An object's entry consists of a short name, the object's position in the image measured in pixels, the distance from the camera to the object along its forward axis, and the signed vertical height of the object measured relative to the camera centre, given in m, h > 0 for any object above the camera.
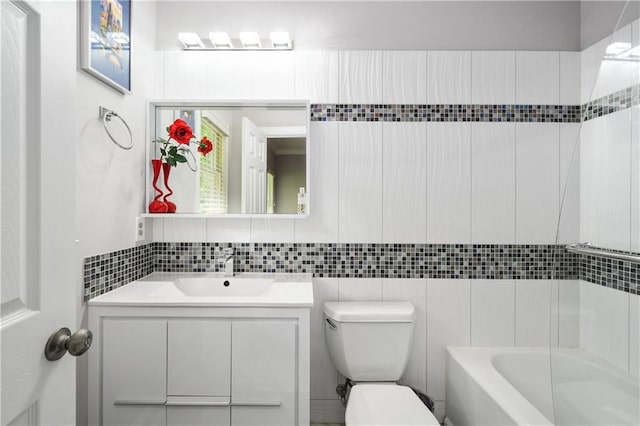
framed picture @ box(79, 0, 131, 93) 1.52 +0.74
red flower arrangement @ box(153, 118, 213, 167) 2.04 +0.36
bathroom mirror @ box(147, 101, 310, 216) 2.11 +0.28
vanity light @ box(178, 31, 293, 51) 2.11 +0.96
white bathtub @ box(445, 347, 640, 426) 0.91 -0.79
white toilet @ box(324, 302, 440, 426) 1.91 -0.67
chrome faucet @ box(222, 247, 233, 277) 2.07 -0.30
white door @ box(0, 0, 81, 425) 0.65 +0.01
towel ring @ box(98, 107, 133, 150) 1.66 +0.41
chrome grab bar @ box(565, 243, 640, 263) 0.89 -0.11
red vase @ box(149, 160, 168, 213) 2.08 +0.06
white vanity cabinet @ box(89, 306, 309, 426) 1.57 -0.66
